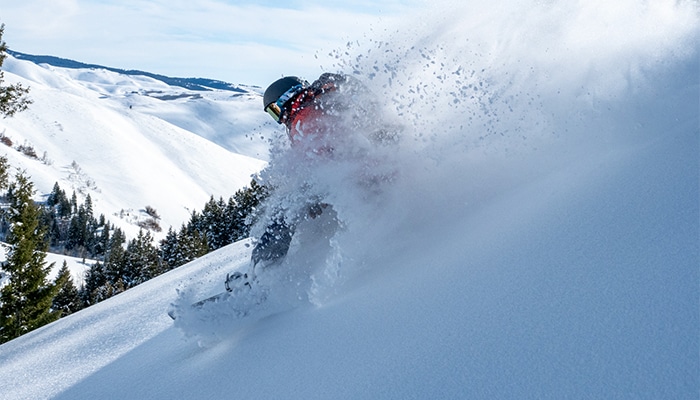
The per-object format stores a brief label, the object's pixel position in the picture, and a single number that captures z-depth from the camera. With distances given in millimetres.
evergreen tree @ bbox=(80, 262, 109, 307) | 44719
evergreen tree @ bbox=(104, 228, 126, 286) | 43656
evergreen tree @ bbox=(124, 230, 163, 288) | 40375
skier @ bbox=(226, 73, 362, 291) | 5523
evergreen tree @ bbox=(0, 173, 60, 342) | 18203
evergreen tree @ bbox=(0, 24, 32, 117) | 12875
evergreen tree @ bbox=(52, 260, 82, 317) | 36875
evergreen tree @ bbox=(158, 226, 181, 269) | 38428
